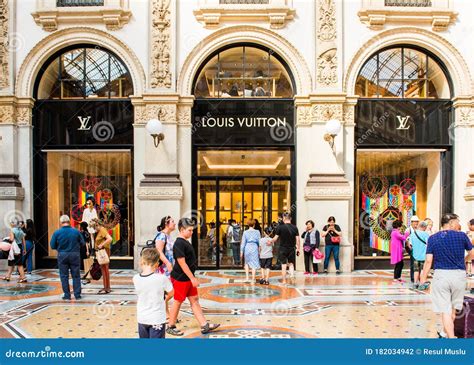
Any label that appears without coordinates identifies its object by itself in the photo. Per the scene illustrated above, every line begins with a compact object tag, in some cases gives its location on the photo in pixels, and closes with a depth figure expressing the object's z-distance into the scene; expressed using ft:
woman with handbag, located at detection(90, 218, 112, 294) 28.55
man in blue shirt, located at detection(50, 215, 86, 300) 27.58
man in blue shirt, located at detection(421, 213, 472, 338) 17.66
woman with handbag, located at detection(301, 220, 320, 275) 37.63
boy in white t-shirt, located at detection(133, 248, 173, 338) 14.34
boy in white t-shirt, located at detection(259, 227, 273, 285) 33.53
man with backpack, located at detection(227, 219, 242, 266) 40.73
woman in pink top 33.35
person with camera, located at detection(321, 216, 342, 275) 38.19
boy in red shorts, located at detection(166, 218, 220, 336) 19.31
